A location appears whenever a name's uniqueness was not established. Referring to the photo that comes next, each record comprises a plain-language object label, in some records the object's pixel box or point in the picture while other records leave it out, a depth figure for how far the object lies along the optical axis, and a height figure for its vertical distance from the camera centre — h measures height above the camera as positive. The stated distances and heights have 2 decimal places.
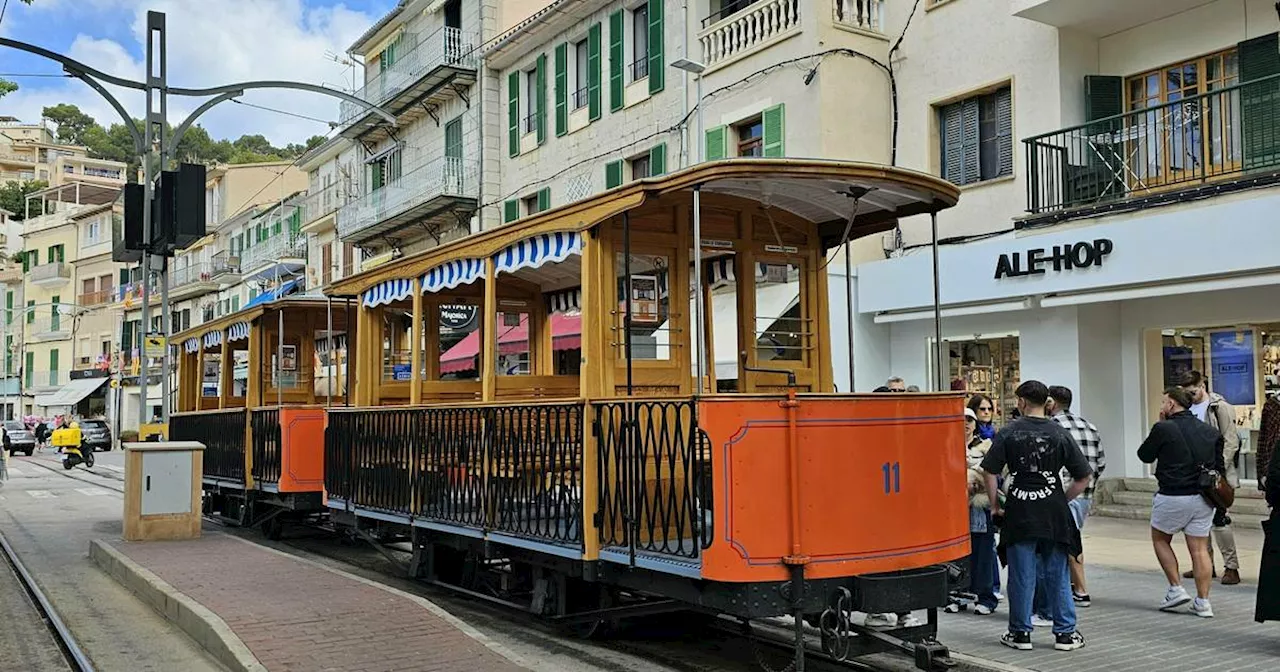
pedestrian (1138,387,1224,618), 8.45 -0.70
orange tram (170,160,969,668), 6.34 -0.19
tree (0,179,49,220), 95.56 +17.09
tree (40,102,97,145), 117.62 +28.74
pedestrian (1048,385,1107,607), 8.51 -0.31
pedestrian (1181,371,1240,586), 9.47 -0.33
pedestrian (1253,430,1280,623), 7.29 -1.12
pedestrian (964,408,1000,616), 8.55 -1.04
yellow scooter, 35.47 -1.47
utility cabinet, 13.84 -1.09
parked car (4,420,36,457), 49.79 -1.74
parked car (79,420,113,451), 48.44 -1.42
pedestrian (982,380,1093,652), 7.50 -0.80
